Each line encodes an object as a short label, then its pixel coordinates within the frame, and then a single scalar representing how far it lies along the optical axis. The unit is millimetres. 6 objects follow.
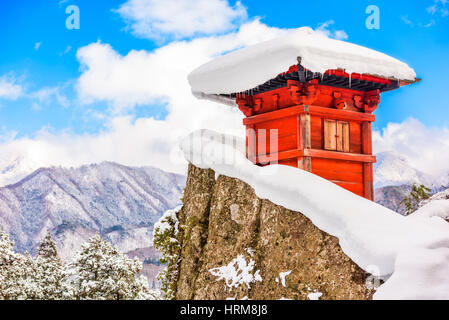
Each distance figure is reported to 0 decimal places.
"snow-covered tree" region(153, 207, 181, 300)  14414
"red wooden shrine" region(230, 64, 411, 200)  14156
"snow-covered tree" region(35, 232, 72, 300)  30594
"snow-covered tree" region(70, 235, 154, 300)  29094
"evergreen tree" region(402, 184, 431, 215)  25953
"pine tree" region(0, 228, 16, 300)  29156
